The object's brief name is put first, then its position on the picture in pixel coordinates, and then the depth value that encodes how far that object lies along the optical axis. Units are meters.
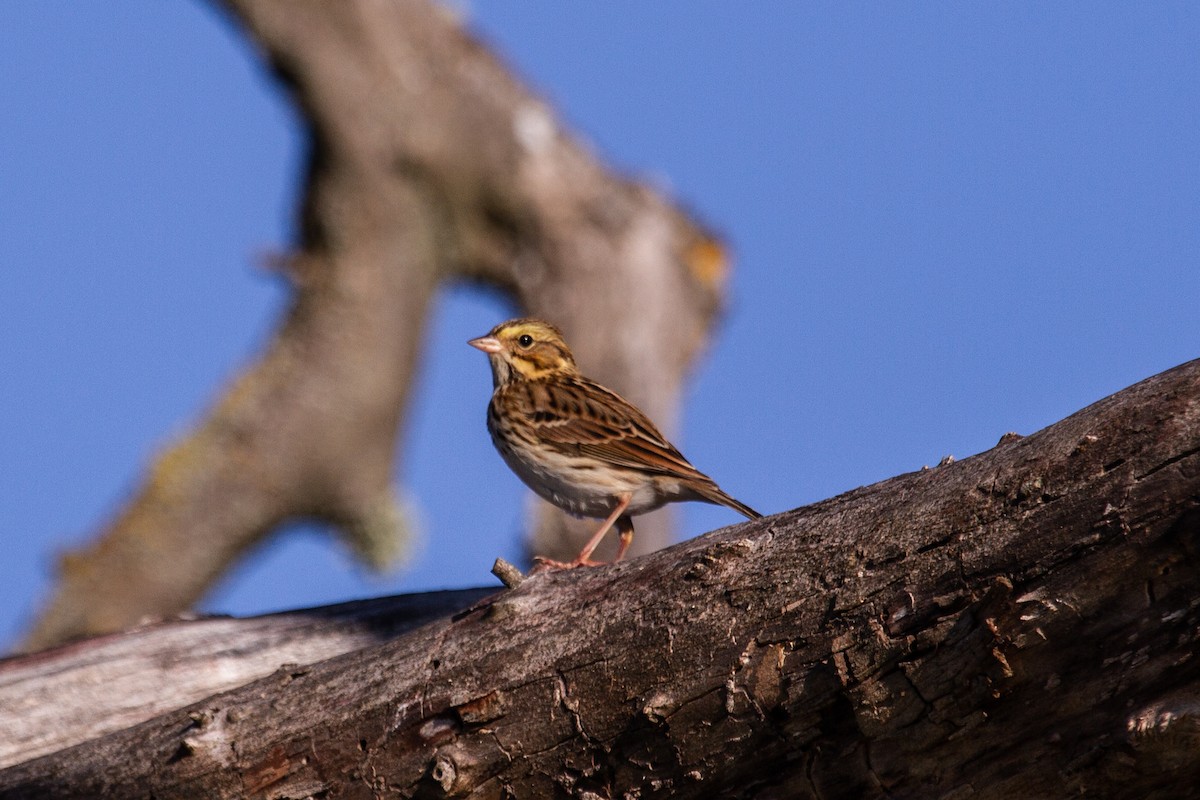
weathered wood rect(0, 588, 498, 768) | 13.38
